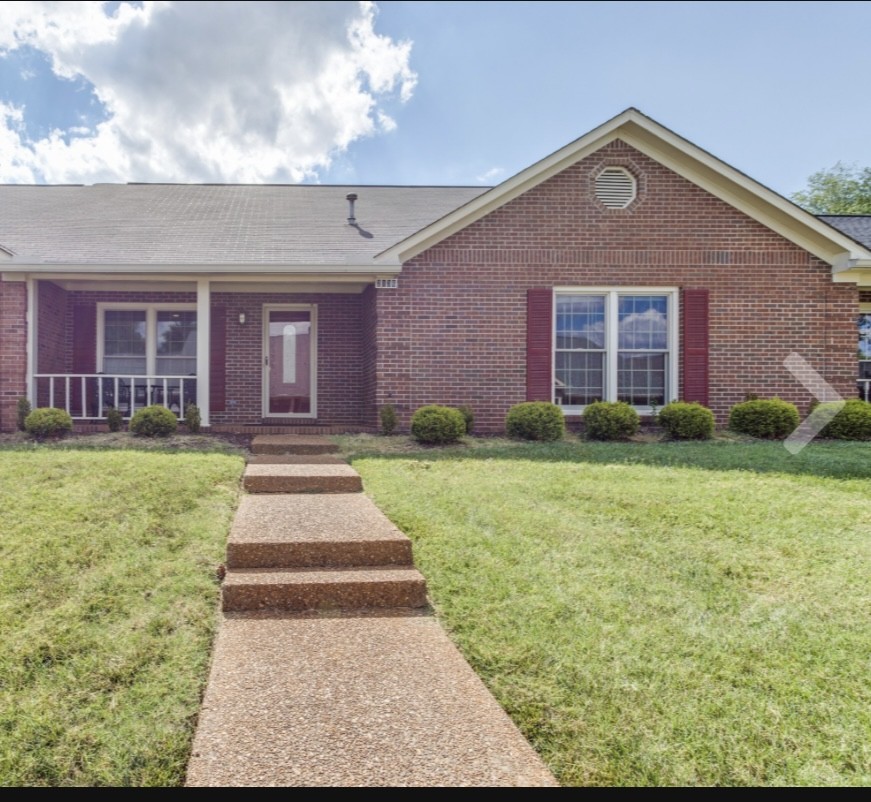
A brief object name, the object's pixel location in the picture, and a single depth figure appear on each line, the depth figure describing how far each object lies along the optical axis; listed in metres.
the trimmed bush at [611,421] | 8.72
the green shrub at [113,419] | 9.00
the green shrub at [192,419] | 9.03
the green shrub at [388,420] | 9.02
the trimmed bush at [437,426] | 8.39
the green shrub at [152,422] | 8.51
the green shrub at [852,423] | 8.72
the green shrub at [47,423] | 8.50
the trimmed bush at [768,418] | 8.84
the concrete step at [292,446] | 7.82
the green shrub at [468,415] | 9.08
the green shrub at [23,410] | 8.95
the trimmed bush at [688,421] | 8.73
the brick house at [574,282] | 9.34
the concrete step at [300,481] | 5.76
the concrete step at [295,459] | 7.02
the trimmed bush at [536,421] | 8.68
